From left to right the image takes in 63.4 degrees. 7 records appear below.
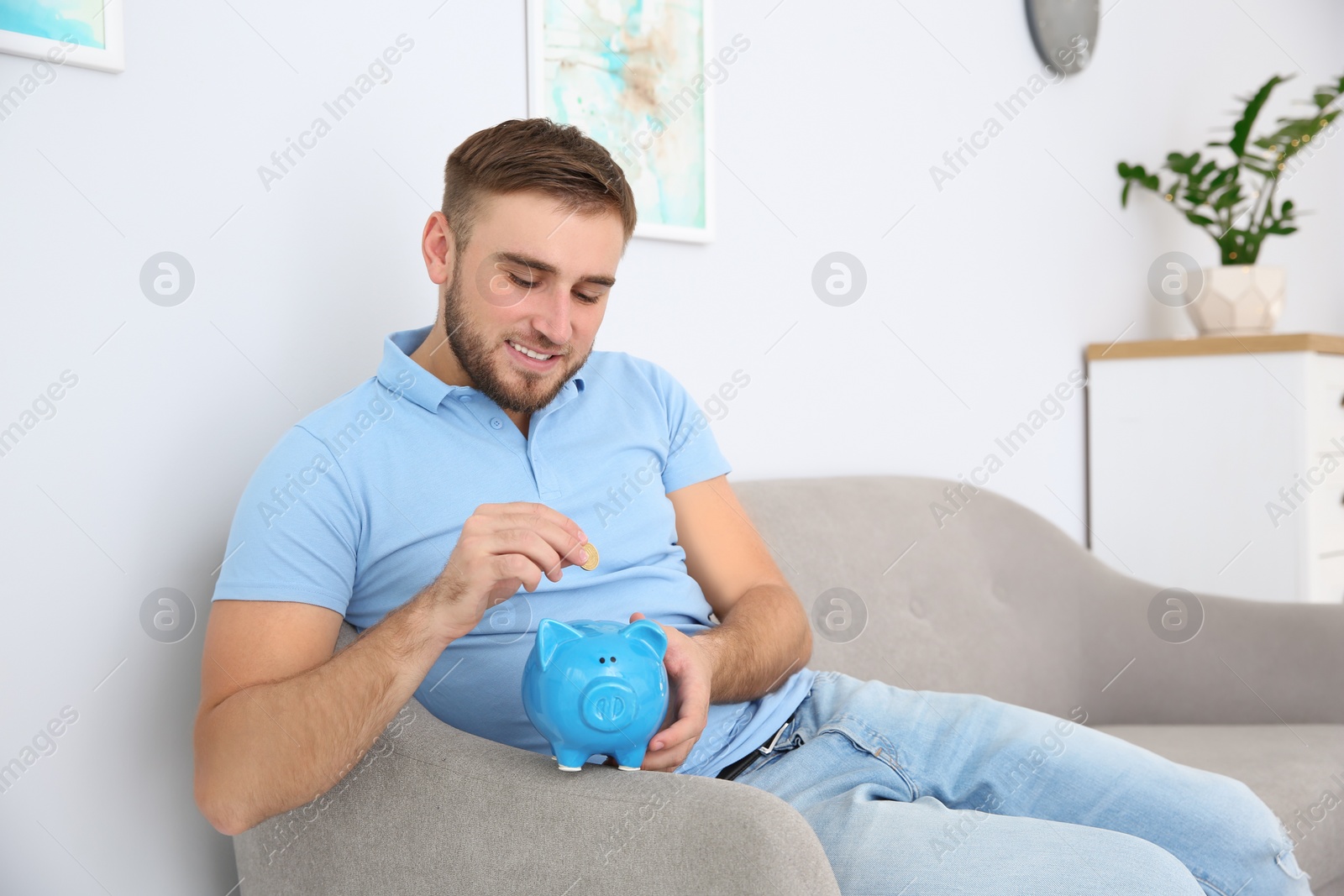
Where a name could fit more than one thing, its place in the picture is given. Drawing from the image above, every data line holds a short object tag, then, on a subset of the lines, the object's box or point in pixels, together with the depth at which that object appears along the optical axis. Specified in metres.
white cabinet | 2.40
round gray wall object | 2.48
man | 0.94
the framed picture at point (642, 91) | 1.63
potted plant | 2.71
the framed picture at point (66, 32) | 1.10
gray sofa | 0.85
